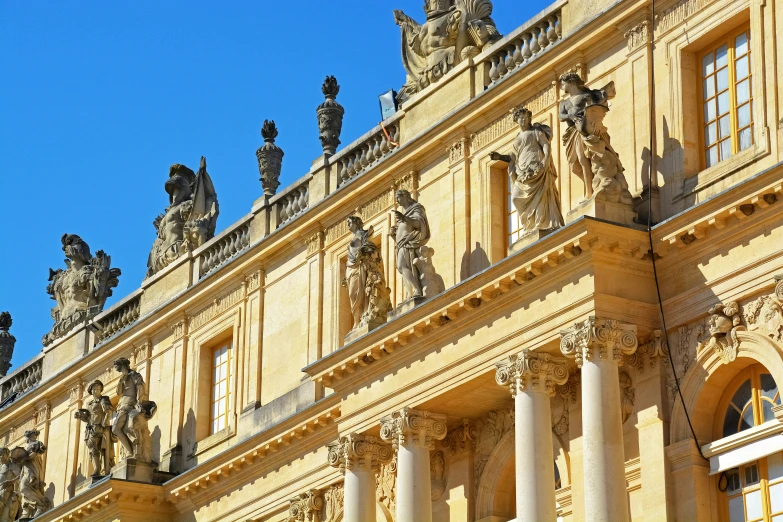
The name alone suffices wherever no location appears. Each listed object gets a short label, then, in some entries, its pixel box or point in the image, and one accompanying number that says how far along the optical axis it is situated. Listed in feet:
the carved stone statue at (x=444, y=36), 99.30
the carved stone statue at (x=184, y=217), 122.83
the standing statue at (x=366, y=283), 94.43
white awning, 75.25
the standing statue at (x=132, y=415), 116.98
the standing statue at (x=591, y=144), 82.07
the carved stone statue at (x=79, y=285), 136.26
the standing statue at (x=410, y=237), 91.71
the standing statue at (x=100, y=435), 119.75
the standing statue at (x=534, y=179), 84.02
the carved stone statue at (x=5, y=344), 152.87
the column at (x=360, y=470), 92.79
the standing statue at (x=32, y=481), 127.85
